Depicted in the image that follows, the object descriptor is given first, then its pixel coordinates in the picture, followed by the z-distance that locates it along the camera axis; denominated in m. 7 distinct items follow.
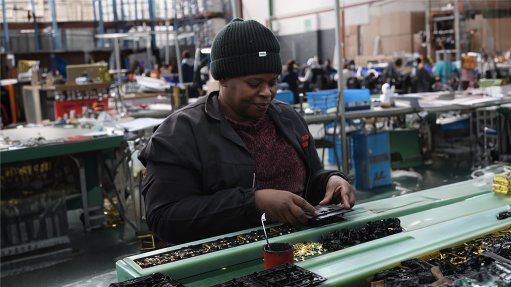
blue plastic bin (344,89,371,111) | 5.63
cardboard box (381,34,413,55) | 12.51
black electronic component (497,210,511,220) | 1.61
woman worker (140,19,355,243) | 1.59
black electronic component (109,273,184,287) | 1.17
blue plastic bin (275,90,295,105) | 6.51
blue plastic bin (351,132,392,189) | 5.72
